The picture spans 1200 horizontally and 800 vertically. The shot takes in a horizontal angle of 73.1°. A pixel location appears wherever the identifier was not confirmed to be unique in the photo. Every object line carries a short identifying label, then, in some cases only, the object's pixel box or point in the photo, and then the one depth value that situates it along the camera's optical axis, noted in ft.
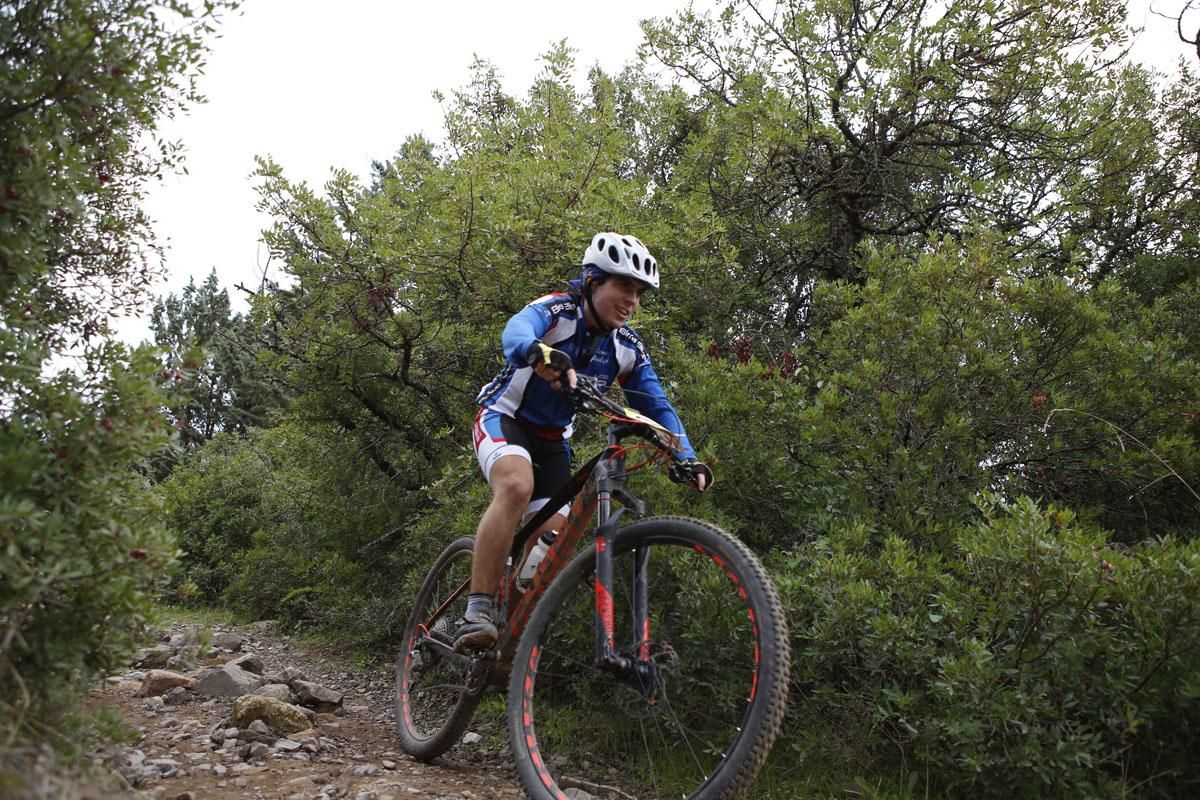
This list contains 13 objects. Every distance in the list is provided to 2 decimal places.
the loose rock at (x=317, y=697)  16.16
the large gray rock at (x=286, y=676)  17.32
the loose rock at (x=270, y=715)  13.80
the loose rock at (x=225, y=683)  16.22
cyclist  12.20
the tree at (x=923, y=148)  23.24
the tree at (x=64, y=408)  6.93
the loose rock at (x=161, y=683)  16.28
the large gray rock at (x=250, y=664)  18.29
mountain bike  9.16
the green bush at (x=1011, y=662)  9.93
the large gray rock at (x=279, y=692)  15.56
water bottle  12.88
